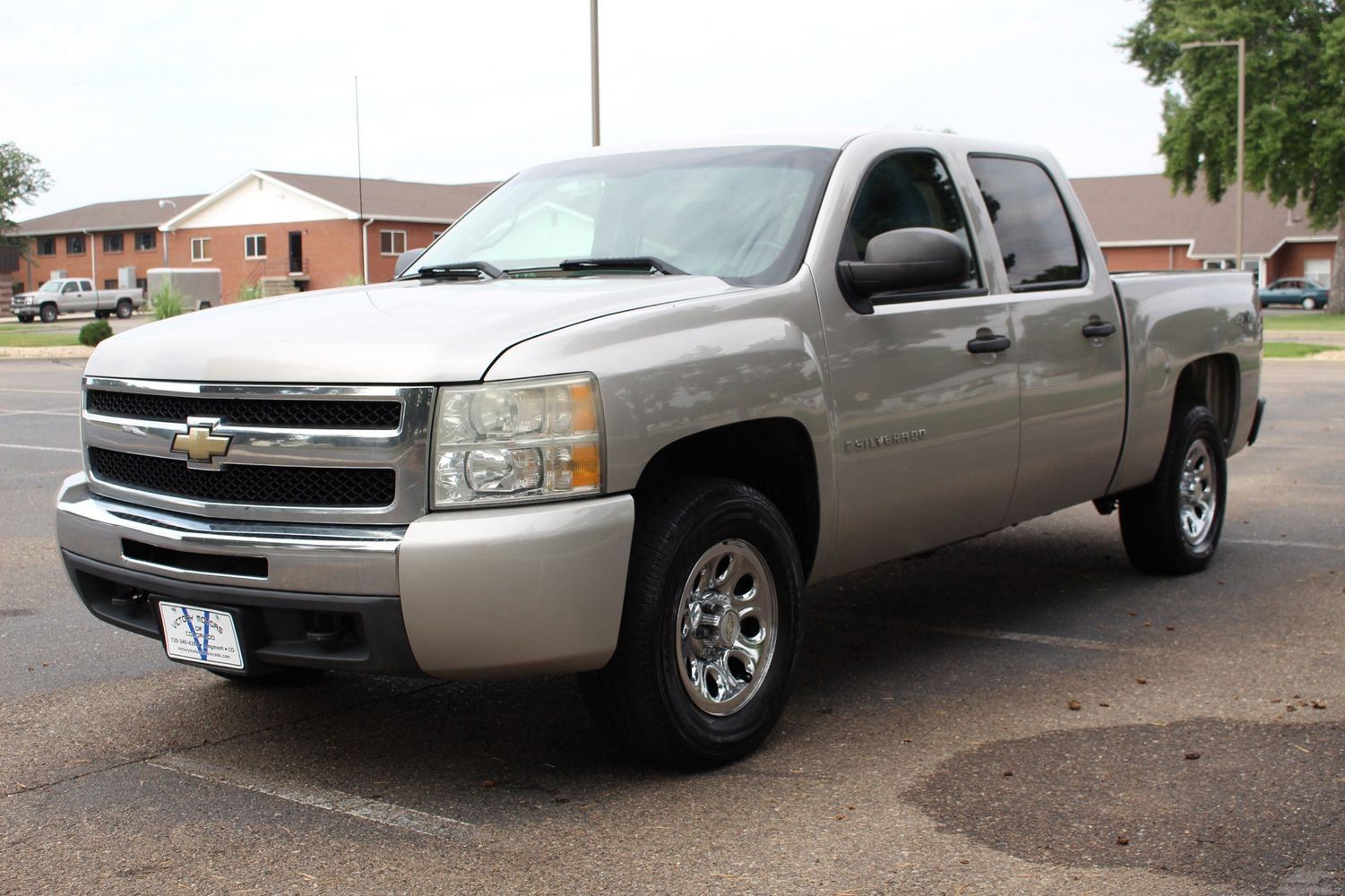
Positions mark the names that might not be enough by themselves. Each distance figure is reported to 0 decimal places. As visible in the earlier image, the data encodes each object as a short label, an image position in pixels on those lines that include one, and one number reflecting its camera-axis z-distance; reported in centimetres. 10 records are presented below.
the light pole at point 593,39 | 1892
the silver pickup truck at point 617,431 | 391
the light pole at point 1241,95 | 3556
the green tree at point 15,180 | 7856
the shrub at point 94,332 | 3384
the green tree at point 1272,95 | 4347
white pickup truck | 6031
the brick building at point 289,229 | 6462
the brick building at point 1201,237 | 6625
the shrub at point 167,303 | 3347
